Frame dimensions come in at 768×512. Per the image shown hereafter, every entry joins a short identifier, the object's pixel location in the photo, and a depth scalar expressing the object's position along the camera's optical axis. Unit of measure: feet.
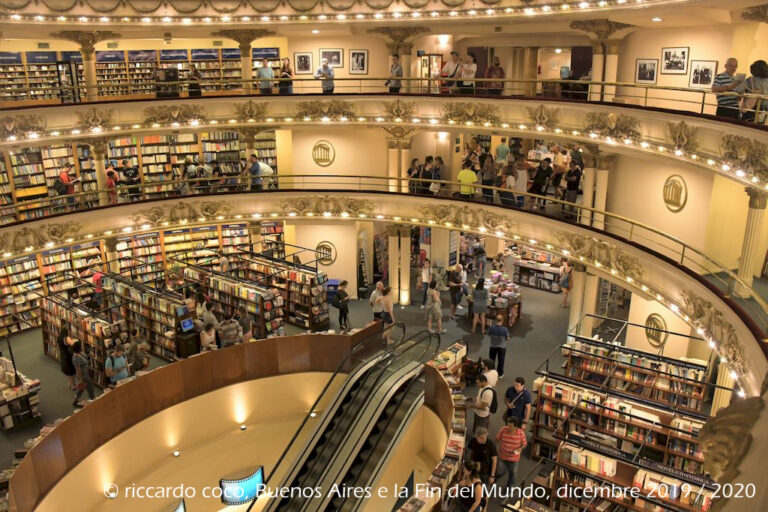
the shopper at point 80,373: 44.98
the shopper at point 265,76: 62.13
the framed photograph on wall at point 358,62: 67.97
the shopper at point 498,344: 48.56
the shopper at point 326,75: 62.23
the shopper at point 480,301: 57.06
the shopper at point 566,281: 64.34
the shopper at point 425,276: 65.57
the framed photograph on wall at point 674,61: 48.70
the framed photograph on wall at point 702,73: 46.75
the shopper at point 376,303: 56.13
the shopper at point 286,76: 62.85
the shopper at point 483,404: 38.83
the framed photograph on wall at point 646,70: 51.34
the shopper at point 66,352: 46.62
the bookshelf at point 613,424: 35.65
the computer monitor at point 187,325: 50.49
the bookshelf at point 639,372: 40.73
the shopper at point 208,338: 48.45
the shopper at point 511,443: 36.17
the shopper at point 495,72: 61.05
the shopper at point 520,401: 38.88
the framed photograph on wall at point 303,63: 69.26
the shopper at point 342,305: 57.82
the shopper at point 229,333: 48.81
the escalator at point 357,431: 38.27
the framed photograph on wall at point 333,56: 68.39
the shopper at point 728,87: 34.94
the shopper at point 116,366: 43.85
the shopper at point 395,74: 61.52
